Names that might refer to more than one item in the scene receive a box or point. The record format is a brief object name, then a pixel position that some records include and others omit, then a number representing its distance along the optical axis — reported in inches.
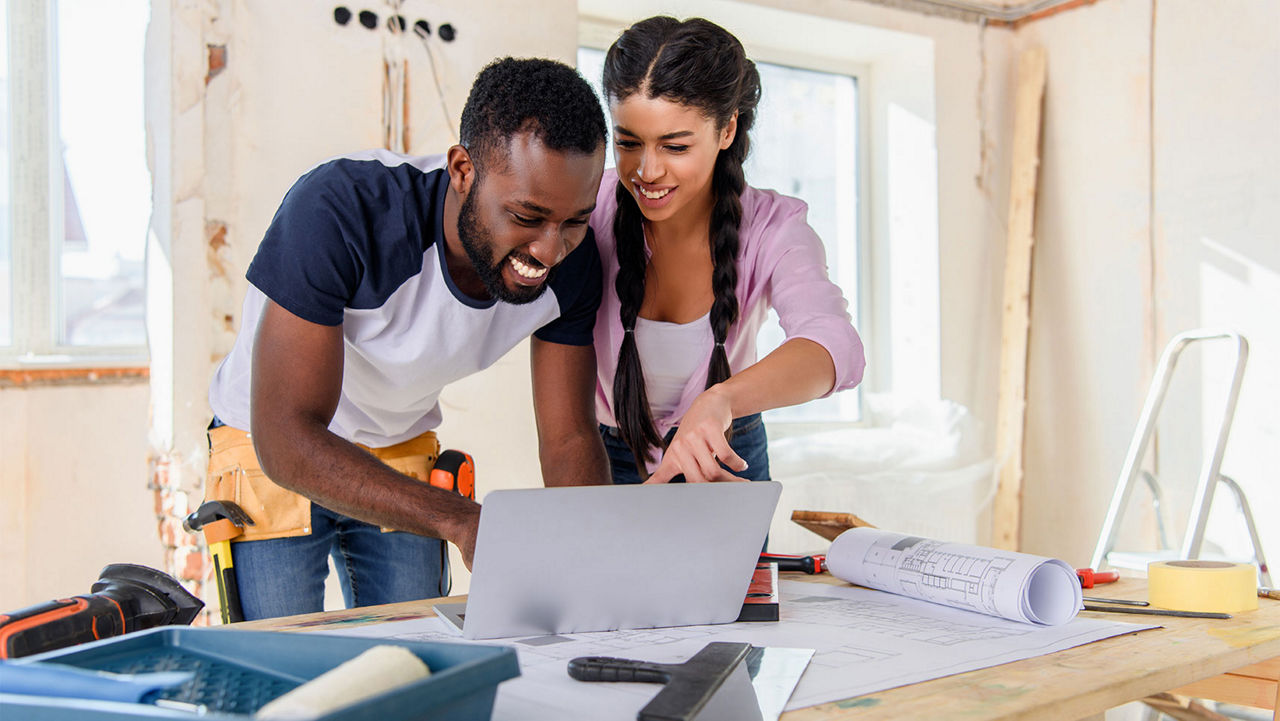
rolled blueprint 42.5
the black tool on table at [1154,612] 43.4
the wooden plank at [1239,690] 41.9
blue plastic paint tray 21.9
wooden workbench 30.5
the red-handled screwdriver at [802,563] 56.0
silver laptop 37.2
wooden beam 145.7
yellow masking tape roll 44.4
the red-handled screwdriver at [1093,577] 51.8
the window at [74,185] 119.3
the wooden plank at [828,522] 59.3
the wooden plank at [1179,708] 51.9
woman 58.2
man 51.0
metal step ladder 96.2
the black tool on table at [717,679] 27.4
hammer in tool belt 58.2
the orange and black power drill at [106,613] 33.2
